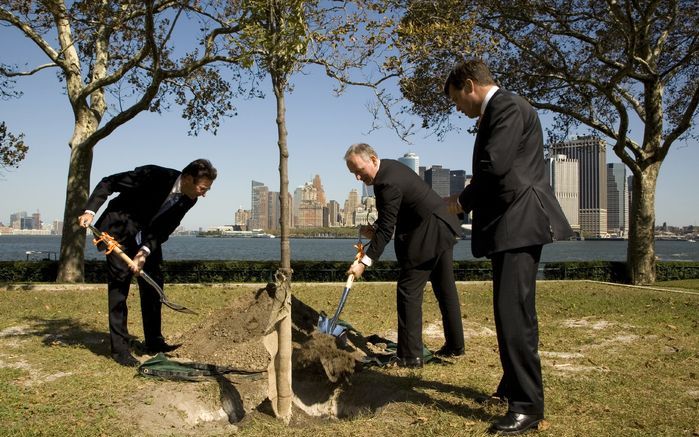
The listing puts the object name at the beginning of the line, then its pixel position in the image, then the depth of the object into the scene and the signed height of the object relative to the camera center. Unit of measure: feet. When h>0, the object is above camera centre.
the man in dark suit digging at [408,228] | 16.74 +0.10
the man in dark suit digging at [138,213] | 18.16 +0.59
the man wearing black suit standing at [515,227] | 11.62 +0.10
